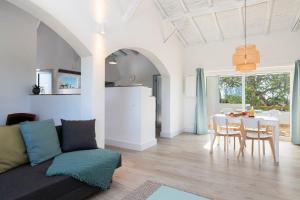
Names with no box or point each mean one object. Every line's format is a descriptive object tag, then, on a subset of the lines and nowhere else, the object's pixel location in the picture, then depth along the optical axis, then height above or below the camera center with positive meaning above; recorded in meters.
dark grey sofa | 1.66 -0.80
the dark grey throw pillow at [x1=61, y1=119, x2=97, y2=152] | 2.61 -0.53
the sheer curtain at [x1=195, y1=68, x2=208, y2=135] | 5.96 -0.26
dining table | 3.48 -0.53
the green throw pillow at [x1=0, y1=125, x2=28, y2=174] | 2.04 -0.56
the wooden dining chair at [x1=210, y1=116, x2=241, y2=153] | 3.90 -0.60
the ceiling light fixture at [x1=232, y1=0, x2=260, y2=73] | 3.37 +0.69
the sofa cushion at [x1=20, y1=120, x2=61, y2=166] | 2.23 -0.52
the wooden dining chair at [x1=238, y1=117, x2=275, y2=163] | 3.53 -0.69
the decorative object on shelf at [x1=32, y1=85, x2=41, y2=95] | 4.52 +0.17
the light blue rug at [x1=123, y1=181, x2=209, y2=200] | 2.25 -1.16
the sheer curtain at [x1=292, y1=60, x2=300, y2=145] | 4.78 -0.26
